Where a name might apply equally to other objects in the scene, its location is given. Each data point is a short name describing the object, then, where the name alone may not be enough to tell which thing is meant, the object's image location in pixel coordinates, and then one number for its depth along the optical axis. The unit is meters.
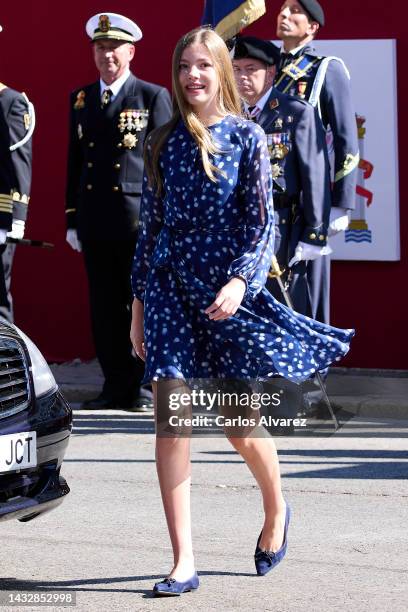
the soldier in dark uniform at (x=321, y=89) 17.73
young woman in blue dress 10.42
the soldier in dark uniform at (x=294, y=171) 16.98
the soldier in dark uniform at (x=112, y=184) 19.33
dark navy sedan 10.42
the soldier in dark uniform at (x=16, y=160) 19.86
